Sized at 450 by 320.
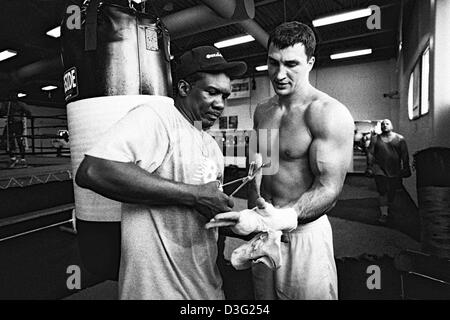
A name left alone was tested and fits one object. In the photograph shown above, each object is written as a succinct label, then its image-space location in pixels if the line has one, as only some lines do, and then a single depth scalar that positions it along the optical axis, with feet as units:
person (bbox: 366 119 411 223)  9.94
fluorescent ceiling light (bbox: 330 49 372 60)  17.21
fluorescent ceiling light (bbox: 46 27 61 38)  13.99
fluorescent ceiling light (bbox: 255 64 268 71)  20.84
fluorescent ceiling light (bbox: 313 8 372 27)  11.32
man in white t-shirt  1.95
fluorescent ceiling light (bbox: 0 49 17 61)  16.45
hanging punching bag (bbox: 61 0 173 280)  2.71
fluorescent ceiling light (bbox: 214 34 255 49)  15.64
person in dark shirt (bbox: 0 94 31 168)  12.06
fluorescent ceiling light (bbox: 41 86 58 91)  25.96
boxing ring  7.25
